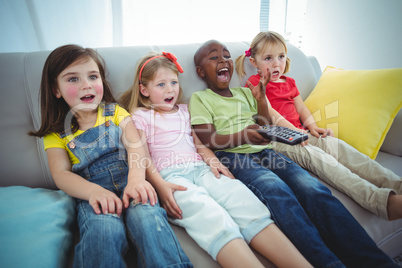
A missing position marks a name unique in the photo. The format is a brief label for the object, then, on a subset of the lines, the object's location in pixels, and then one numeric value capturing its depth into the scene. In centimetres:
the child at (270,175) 56
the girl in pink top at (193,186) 53
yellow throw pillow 87
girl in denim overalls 55
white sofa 67
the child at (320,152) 66
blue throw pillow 47
